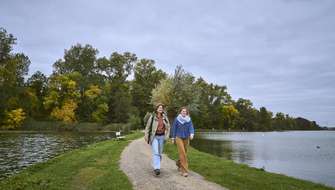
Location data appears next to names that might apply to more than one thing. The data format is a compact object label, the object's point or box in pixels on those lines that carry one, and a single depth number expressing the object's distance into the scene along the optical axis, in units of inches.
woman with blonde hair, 477.7
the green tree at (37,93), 2918.8
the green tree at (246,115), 4990.9
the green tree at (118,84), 3196.4
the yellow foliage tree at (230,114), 4795.8
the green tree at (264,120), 5467.5
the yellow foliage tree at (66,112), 2891.2
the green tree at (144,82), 3560.5
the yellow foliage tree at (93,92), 3147.1
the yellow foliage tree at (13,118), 2536.9
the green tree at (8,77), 2539.4
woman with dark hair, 470.6
